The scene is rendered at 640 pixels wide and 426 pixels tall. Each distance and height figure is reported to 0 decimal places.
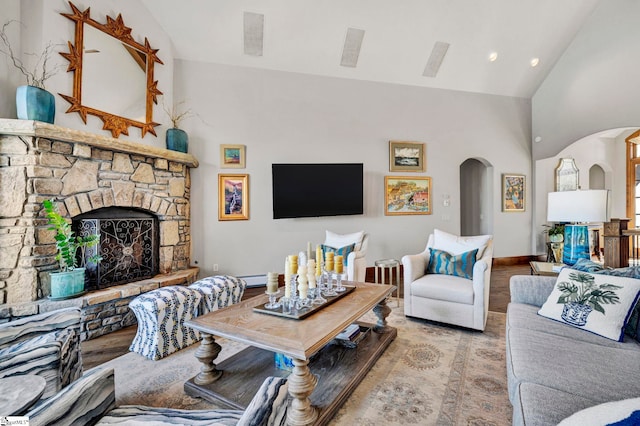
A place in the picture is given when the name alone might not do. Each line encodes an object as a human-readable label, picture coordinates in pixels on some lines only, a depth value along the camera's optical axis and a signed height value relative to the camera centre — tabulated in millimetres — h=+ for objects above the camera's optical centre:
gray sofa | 1138 -732
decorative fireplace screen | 3045 -361
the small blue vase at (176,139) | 3904 +1020
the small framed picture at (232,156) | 4418 +889
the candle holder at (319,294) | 2102 -636
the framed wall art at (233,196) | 4414 +266
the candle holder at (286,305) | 1931 -637
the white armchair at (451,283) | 2742 -710
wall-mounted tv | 4473 +388
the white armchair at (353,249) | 3646 -484
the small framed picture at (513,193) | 5785 +415
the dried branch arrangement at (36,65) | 2609 +1419
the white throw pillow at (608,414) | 847 -622
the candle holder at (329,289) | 2325 -627
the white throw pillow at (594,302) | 1673 -556
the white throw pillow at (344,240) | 4000 -381
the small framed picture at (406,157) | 5124 +1025
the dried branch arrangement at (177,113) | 4012 +1462
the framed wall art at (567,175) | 6109 +824
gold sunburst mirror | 3000 +1606
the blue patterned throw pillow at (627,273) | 1679 -402
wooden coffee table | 1510 -1010
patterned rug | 1689 -1177
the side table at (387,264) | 3760 -669
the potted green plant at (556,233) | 5512 -386
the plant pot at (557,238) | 5518 -481
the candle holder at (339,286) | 2420 -628
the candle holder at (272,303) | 2024 -650
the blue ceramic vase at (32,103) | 2547 +998
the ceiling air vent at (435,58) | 4769 +2650
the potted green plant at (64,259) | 2580 -420
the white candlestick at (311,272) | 2043 -420
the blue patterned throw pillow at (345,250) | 3838 -496
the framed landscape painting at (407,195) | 5109 +331
